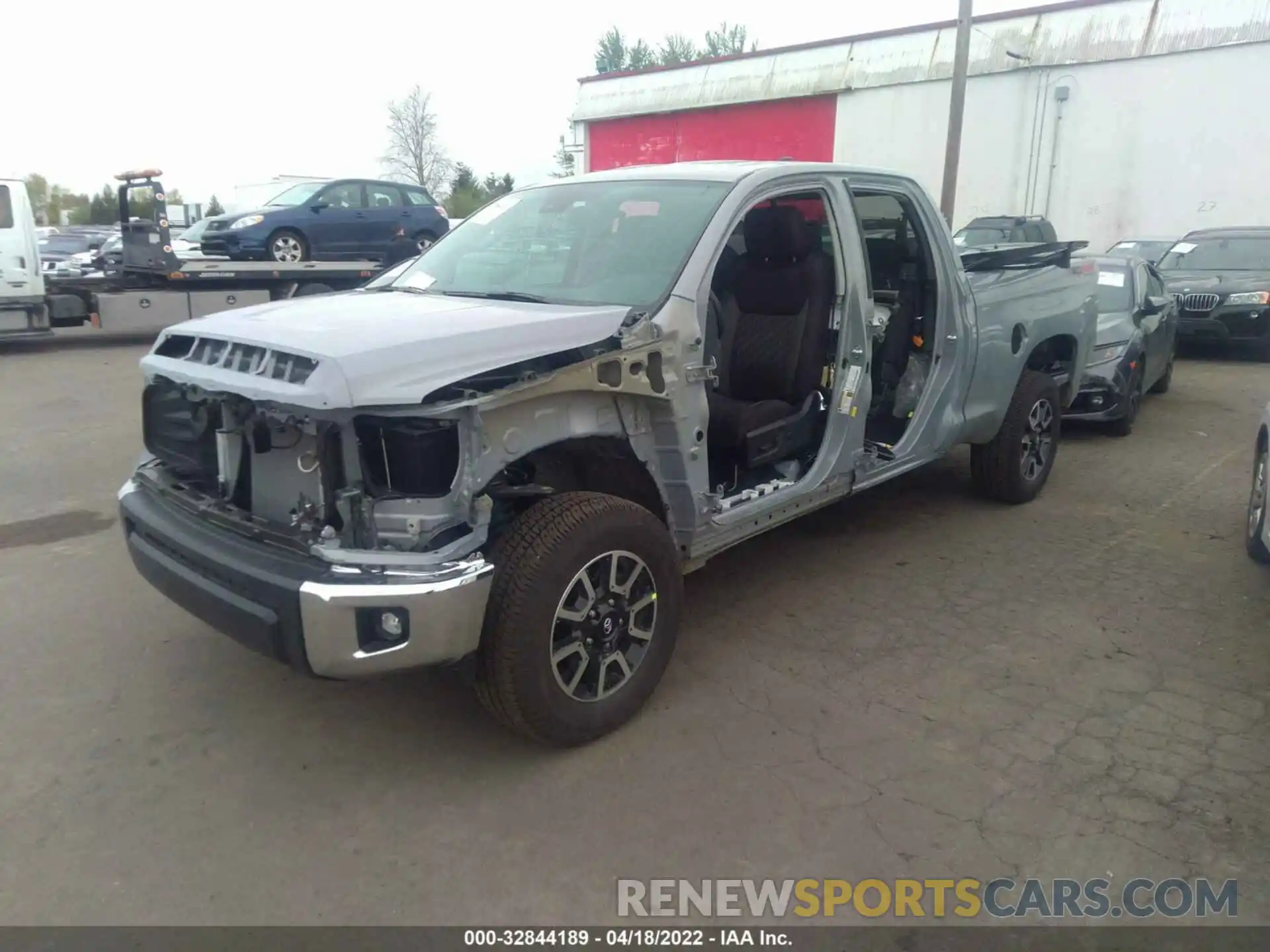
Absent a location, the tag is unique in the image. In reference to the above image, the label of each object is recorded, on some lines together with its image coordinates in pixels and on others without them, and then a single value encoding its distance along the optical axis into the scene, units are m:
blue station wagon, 15.22
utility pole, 14.63
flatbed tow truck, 13.16
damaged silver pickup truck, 2.79
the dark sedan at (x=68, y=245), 24.67
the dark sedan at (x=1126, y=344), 7.81
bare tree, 46.19
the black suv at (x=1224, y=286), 11.77
